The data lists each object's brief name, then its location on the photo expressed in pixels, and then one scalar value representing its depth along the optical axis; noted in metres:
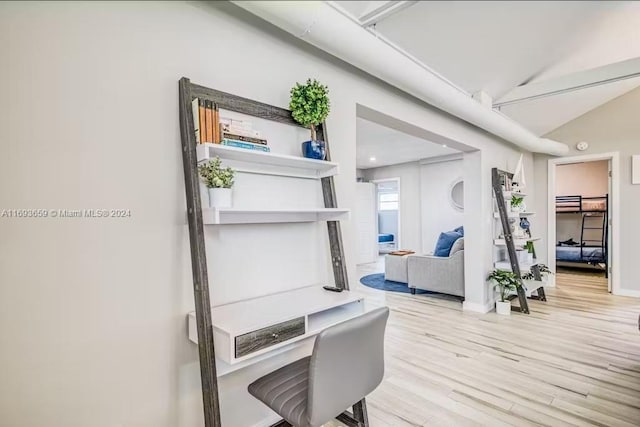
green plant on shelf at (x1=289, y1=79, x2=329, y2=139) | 1.84
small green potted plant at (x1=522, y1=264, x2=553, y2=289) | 4.29
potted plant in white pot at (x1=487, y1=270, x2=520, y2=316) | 4.03
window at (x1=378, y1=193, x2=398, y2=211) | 10.93
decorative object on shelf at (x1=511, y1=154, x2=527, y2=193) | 4.59
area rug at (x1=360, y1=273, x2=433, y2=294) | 5.35
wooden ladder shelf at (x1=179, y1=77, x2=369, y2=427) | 1.39
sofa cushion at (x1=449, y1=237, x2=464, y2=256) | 4.68
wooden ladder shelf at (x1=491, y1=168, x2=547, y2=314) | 4.04
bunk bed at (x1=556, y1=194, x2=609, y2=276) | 6.56
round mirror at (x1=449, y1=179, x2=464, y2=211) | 7.00
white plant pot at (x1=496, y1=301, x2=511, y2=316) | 4.02
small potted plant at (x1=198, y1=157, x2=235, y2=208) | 1.50
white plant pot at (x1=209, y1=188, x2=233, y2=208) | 1.50
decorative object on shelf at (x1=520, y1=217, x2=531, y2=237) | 4.84
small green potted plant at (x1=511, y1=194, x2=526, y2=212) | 4.50
